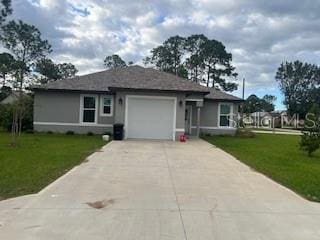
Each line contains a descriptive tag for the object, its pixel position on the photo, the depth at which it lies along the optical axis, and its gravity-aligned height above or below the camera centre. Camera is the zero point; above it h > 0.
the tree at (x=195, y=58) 37.59 +10.25
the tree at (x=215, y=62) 37.77 +9.82
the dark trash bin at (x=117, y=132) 12.50 -0.59
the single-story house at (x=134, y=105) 13.11 +0.98
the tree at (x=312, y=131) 10.17 -0.12
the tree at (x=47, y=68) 35.73 +7.57
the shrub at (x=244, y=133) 16.83 -0.54
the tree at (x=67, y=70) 42.16 +8.88
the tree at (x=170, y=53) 38.60 +11.14
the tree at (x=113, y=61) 43.31 +10.74
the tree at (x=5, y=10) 24.76 +11.11
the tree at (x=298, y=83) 50.87 +9.78
